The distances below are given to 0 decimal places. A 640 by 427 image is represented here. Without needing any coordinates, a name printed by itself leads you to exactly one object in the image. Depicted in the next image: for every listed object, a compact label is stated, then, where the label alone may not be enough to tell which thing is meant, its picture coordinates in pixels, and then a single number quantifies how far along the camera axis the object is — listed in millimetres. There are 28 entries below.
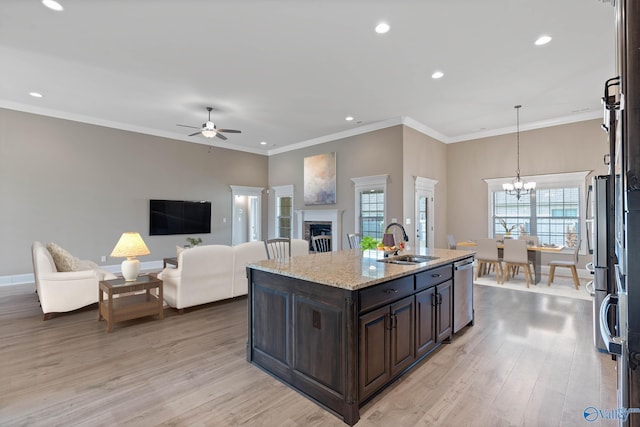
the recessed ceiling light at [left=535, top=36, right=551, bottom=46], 3679
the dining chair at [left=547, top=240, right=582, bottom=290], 5527
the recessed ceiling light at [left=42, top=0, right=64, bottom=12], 3057
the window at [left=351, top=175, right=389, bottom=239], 7094
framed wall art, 8094
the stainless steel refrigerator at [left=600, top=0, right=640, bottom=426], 995
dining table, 5738
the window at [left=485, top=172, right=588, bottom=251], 6559
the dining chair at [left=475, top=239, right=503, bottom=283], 6098
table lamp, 3898
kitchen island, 2084
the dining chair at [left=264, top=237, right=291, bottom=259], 4379
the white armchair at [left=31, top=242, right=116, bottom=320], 3840
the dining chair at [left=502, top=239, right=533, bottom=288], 5707
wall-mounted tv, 7668
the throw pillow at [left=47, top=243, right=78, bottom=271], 4230
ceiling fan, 5711
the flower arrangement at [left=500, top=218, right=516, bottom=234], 7023
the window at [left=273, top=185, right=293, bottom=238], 9352
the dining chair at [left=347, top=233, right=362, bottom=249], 4633
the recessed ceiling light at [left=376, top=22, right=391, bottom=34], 3439
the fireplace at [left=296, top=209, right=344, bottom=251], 7914
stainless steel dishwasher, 3370
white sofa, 4148
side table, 3631
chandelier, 6355
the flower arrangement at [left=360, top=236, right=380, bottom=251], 3460
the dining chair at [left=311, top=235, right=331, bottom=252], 6232
